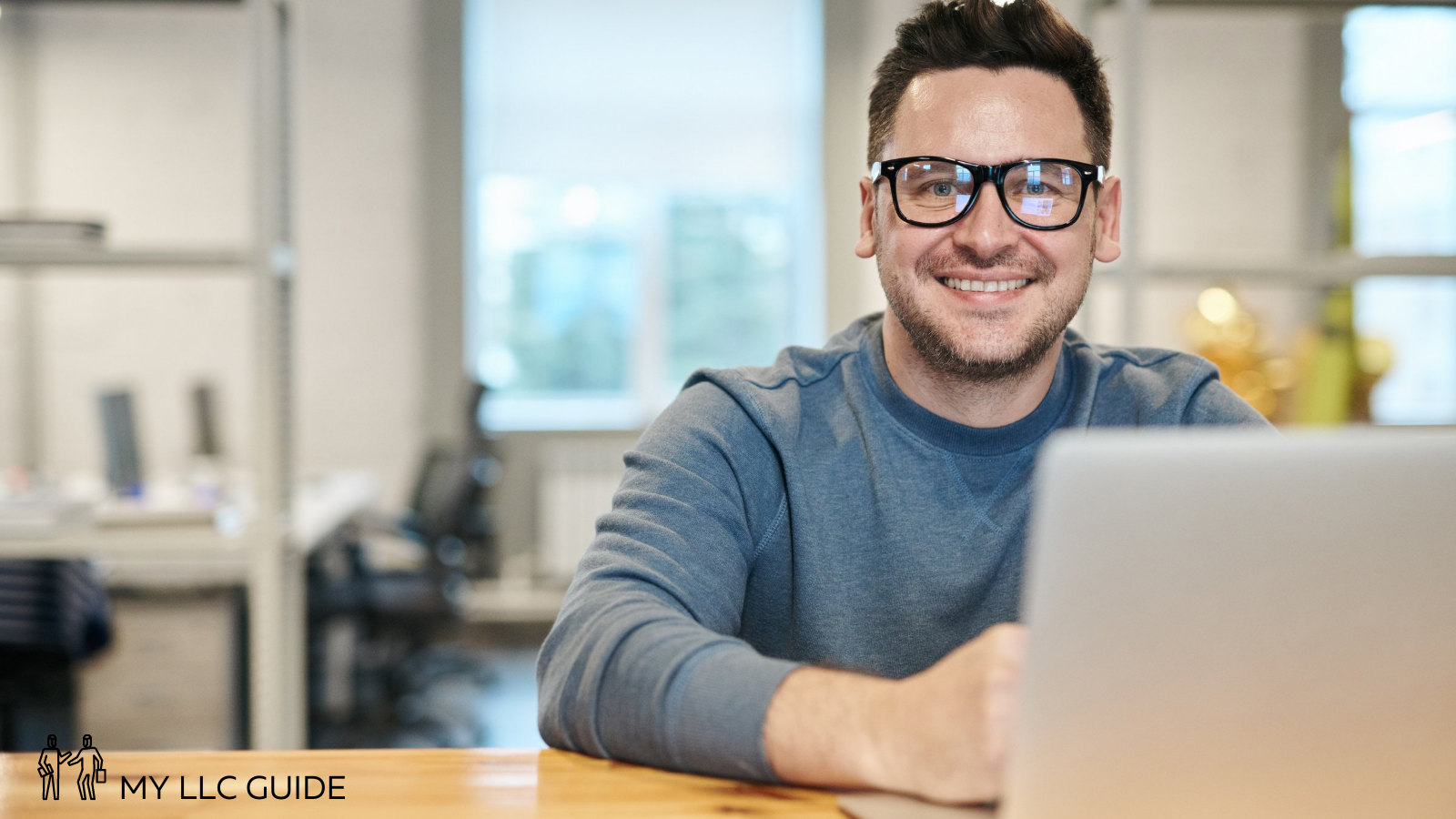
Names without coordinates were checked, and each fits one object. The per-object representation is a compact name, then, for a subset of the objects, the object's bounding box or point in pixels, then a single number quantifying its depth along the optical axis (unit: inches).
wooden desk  26.5
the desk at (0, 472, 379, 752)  75.7
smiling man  41.5
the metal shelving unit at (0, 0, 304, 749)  75.9
